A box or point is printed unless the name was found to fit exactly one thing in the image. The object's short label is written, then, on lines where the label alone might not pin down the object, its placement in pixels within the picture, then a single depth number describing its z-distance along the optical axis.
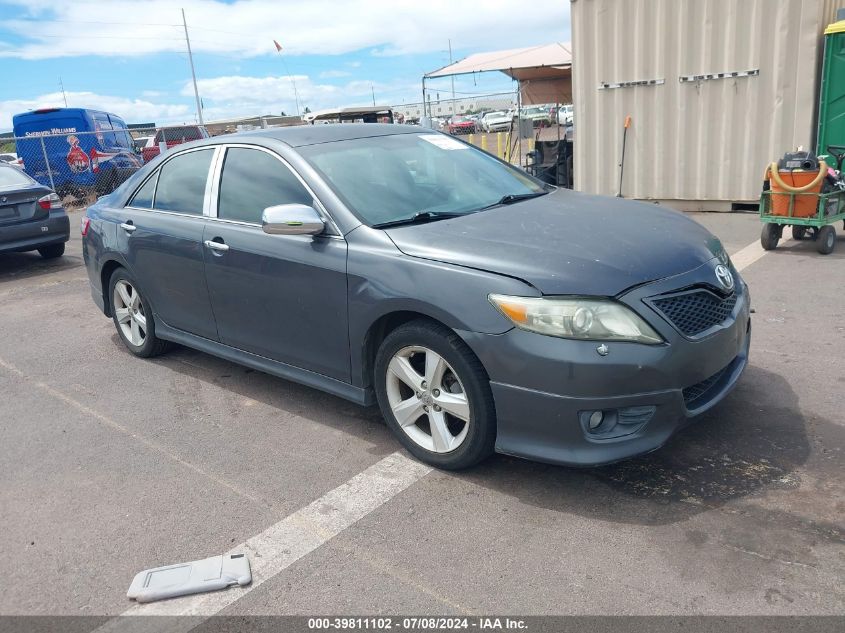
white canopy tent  14.44
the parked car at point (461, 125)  41.14
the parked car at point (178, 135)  22.77
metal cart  7.58
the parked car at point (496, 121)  40.49
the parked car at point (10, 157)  24.18
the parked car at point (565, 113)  33.97
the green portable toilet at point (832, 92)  9.34
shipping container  9.78
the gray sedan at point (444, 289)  3.11
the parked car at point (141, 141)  30.63
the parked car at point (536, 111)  33.83
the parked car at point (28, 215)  9.51
